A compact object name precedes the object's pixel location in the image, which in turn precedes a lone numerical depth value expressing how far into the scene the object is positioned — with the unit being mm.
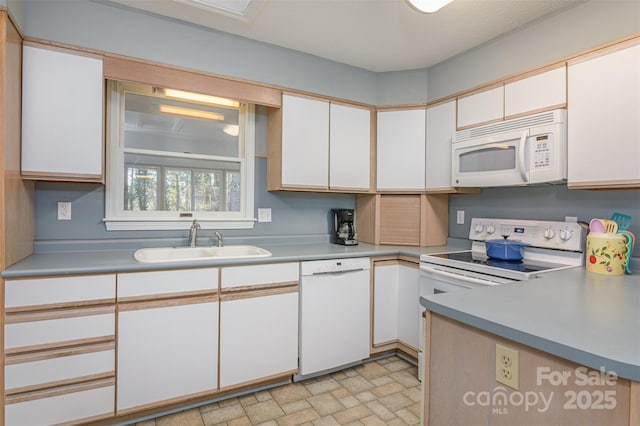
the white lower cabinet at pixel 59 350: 1670
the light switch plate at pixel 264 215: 2906
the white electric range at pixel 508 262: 2029
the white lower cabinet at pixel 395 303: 2678
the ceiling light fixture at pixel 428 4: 1743
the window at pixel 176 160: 2422
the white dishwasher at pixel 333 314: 2410
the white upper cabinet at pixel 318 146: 2715
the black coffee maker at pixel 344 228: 3025
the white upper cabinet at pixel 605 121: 1753
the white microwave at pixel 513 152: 2055
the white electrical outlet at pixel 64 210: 2230
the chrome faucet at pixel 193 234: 2527
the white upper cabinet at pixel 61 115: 1896
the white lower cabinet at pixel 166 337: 1889
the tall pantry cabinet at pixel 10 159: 1652
